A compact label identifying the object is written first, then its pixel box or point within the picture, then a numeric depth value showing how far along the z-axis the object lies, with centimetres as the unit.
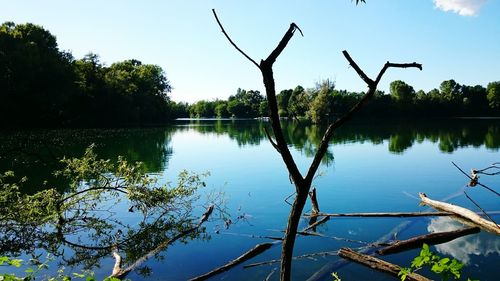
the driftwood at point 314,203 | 1513
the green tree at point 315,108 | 8309
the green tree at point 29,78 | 5597
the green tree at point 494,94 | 12188
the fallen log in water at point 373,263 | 866
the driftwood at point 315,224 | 1322
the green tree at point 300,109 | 9777
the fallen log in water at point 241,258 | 947
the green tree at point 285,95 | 12708
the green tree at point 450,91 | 12719
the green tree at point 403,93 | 12281
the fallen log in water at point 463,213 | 1232
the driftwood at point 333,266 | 939
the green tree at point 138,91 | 8356
